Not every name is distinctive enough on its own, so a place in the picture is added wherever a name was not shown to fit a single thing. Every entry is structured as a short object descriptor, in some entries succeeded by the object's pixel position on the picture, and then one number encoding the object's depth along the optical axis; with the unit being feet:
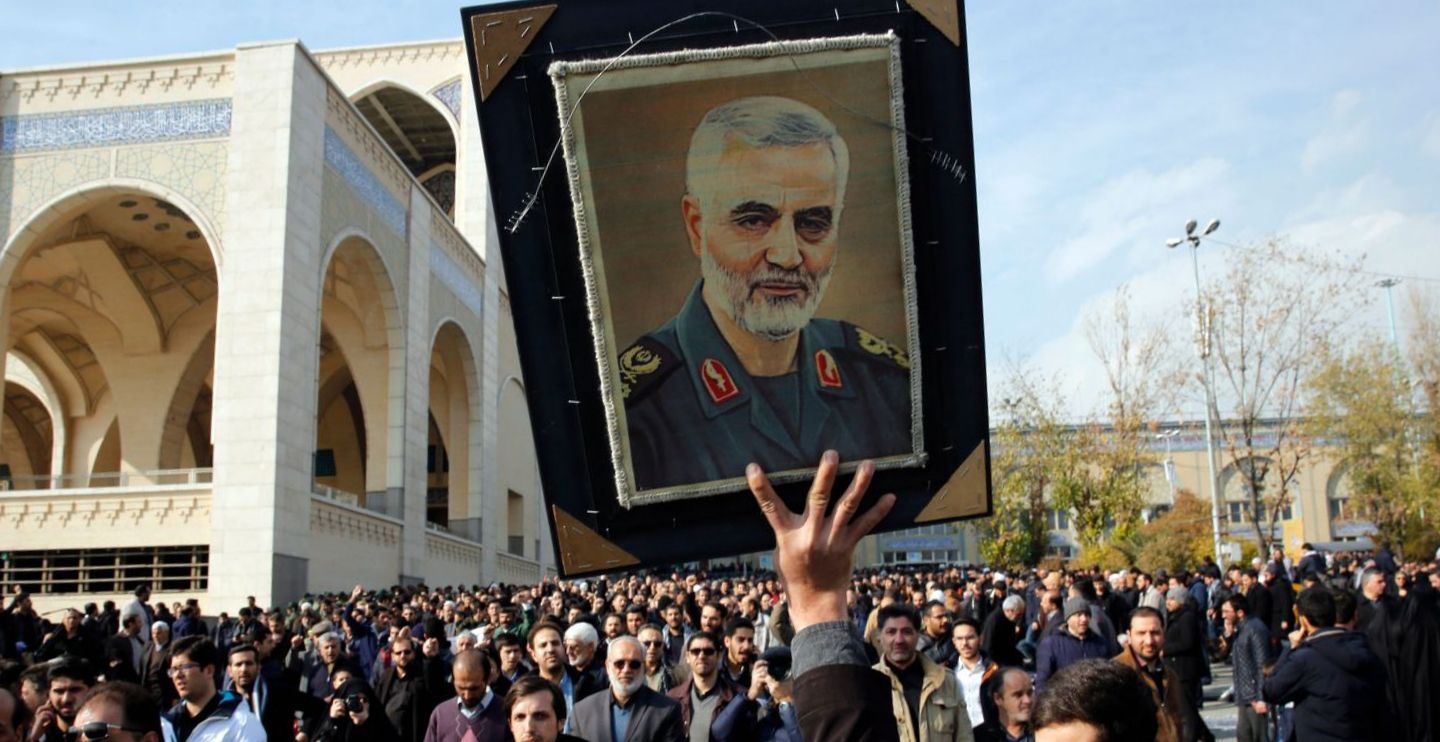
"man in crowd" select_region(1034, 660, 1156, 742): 5.32
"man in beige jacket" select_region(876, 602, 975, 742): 15.79
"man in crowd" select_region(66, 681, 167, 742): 11.19
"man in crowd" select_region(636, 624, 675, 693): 23.12
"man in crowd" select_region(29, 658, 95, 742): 15.67
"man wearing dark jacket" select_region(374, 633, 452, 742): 24.27
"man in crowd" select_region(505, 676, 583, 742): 13.98
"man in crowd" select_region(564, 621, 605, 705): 22.31
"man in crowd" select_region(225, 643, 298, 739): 20.67
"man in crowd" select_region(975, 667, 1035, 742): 16.70
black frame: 7.61
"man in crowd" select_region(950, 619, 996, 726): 21.53
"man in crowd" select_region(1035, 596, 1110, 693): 25.43
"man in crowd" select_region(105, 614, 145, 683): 29.27
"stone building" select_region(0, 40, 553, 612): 67.46
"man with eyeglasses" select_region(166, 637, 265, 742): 16.20
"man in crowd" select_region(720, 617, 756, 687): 22.77
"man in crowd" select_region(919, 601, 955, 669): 27.73
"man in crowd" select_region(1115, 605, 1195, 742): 18.38
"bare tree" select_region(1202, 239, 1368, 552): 87.35
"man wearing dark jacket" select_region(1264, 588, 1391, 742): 18.34
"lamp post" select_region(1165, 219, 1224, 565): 86.89
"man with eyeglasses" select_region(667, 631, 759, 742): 17.39
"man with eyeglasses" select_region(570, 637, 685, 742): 17.46
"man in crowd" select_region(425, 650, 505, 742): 18.42
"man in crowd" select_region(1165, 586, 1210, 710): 33.06
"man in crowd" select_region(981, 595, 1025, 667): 31.01
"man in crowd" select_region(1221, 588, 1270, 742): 29.76
